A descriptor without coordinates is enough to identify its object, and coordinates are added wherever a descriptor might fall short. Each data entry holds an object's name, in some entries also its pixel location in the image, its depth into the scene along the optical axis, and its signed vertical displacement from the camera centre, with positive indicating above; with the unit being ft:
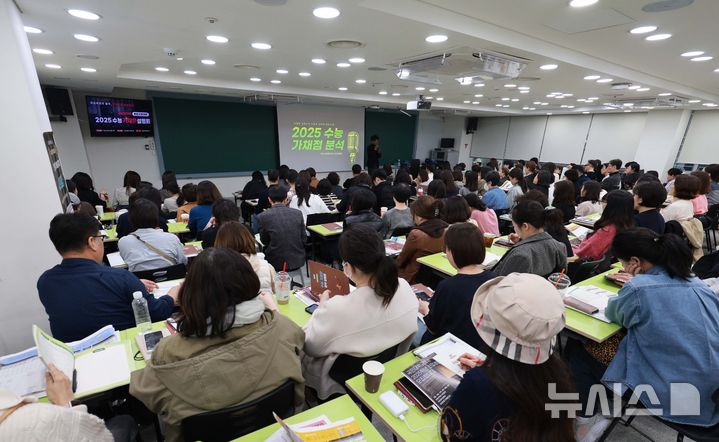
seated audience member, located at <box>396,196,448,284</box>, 10.04 -3.21
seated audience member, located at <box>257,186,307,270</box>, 11.77 -3.77
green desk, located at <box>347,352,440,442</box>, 4.09 -3.80
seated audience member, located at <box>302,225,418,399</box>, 5.09 -2.93
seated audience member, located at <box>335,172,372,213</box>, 17.43 -3.21
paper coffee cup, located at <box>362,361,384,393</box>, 4.60 -3.43
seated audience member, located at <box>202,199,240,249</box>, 9.73 -2.55
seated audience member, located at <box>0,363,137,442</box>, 2.70 -2.64
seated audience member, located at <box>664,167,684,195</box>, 22.00 -2.12
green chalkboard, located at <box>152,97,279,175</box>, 27.04 -0.53
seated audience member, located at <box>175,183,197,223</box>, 14.61 -3.29
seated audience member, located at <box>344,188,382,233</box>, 12.68 -3.01
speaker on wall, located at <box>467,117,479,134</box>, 47.96 +2.19
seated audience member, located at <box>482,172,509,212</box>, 17.71 -3.35
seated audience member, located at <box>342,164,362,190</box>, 22.74 -2.77
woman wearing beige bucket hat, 3.04 -2.32
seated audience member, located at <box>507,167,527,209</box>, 19.03 -2.85
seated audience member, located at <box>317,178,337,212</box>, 17.95 -3.44
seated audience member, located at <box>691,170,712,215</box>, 15.22 -2.48
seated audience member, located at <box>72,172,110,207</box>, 15.94 -3.14
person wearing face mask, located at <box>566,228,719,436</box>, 5.19 -3.11
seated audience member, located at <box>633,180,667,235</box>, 10.91 -2.12
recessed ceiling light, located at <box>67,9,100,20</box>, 8.46 +3.00
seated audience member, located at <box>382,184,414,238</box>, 13.02 -3.33
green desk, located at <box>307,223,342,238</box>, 13.77 -4.27
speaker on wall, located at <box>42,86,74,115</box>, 21.26 +1.66
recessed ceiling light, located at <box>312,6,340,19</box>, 8.37 +3.24
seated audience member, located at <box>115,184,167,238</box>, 11.88 -3.26
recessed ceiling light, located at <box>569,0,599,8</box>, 8.05 +3.53
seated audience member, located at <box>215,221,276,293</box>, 7.16 -2.52
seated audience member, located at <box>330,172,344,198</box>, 19.81 -3.28
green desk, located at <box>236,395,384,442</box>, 4.04 -3.82
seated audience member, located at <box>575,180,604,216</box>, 16.35 -3.02
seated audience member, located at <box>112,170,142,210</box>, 17.22 -3.53
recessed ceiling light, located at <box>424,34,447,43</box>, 10.22 +3.21
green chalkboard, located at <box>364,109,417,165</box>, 40.27 +0.50
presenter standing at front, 37.68 -2.25
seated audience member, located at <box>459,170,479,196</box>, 18.62 -2.56
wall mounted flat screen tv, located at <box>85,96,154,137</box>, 23.20 +0.76
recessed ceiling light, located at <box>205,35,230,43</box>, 11.04 +3.22
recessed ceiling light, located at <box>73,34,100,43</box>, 10.53 +2.94
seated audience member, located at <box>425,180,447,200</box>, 15.25 -2.51
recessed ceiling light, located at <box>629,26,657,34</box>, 9.75 +3.54
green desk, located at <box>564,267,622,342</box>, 6.37 -3.81
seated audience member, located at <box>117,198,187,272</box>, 8.61 -3.14
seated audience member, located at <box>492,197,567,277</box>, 7.99 -2.76
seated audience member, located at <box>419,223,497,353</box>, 5.93 -2.80
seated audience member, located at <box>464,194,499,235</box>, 13.41 -3.20
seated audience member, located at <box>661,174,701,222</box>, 13.12 -2.33
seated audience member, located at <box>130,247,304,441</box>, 3.80 -2.72
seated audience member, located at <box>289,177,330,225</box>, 16.08 -3.50
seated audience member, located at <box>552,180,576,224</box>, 14.44 -2.62
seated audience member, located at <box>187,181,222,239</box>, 12.96 -3.17
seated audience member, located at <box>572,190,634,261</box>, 9.70 -2.49
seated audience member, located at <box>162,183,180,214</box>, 17.31 -3.89
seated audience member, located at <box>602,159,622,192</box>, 21.01 -2.40
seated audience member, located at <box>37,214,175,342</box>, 5.66 -2.91
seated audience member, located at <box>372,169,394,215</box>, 18.44 -3.26
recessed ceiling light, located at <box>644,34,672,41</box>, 10.41 +3.54
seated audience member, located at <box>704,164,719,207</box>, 18.69 -2.64
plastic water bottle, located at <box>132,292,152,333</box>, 6.11 -3.59
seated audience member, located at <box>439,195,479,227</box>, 10.85 -2.48
